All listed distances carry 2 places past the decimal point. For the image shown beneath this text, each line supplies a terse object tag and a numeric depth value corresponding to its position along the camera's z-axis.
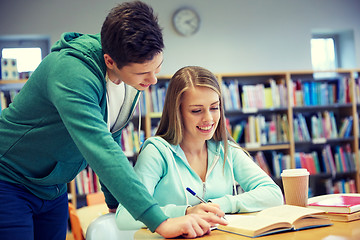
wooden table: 1.12
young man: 1.08
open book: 1.16
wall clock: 5.59
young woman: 1.60
